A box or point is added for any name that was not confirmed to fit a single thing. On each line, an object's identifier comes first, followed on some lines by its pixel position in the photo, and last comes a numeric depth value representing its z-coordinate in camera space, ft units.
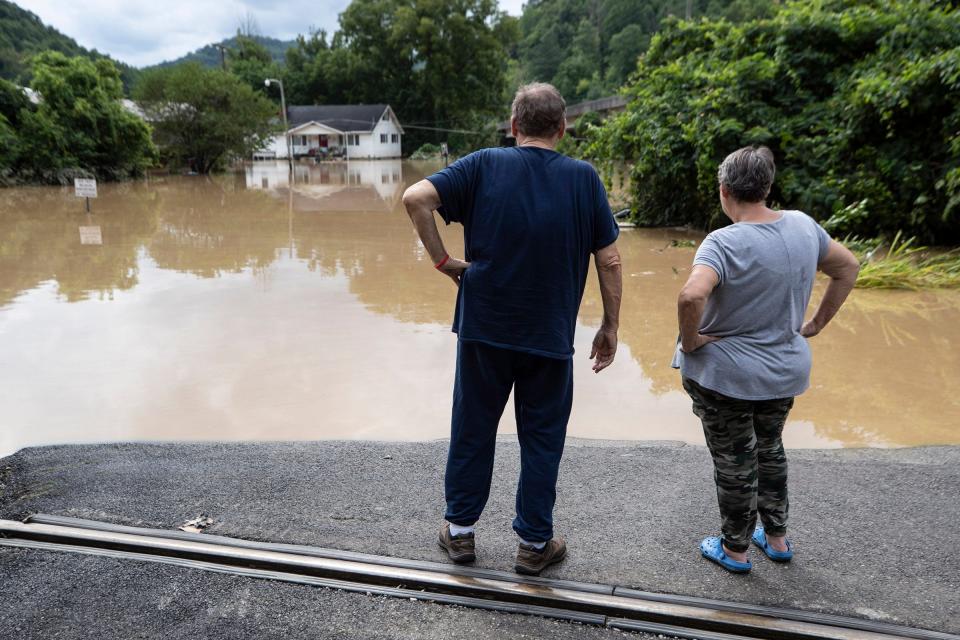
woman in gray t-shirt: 9.09
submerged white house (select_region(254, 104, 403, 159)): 211.41
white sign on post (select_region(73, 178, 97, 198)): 62.54
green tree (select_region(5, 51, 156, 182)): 98.12
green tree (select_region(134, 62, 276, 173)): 126.00
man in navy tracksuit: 9.12
